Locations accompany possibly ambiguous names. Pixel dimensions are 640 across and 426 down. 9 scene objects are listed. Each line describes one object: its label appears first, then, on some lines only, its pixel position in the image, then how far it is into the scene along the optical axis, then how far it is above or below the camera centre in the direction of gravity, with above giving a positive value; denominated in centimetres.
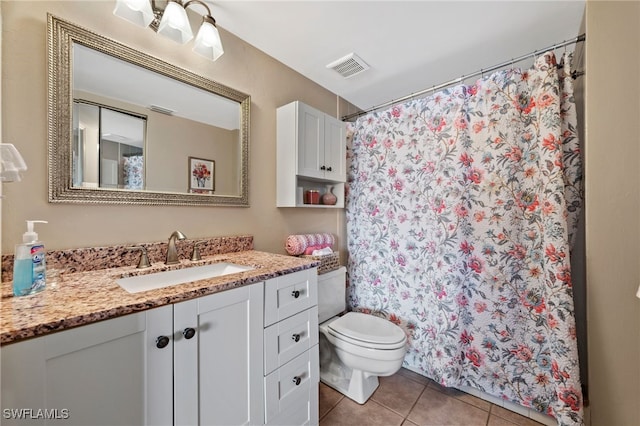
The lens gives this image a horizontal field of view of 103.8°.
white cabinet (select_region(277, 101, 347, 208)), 170 +45
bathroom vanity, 59 -42
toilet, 145 -79
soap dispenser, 75 -17
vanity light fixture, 107 +88
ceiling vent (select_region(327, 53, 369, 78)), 175 +107
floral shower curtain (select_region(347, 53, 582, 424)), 128 -12
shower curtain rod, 129 +87
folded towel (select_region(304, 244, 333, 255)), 184 -27
